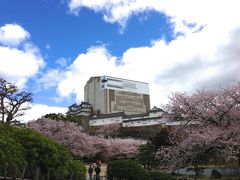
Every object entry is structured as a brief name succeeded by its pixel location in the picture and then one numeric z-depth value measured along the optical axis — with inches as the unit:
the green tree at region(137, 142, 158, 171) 900.8
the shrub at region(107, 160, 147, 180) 499.8
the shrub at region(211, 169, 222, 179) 768.9
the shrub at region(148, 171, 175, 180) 481.9
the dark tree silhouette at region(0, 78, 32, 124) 953.3
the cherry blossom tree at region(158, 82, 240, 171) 510.2
